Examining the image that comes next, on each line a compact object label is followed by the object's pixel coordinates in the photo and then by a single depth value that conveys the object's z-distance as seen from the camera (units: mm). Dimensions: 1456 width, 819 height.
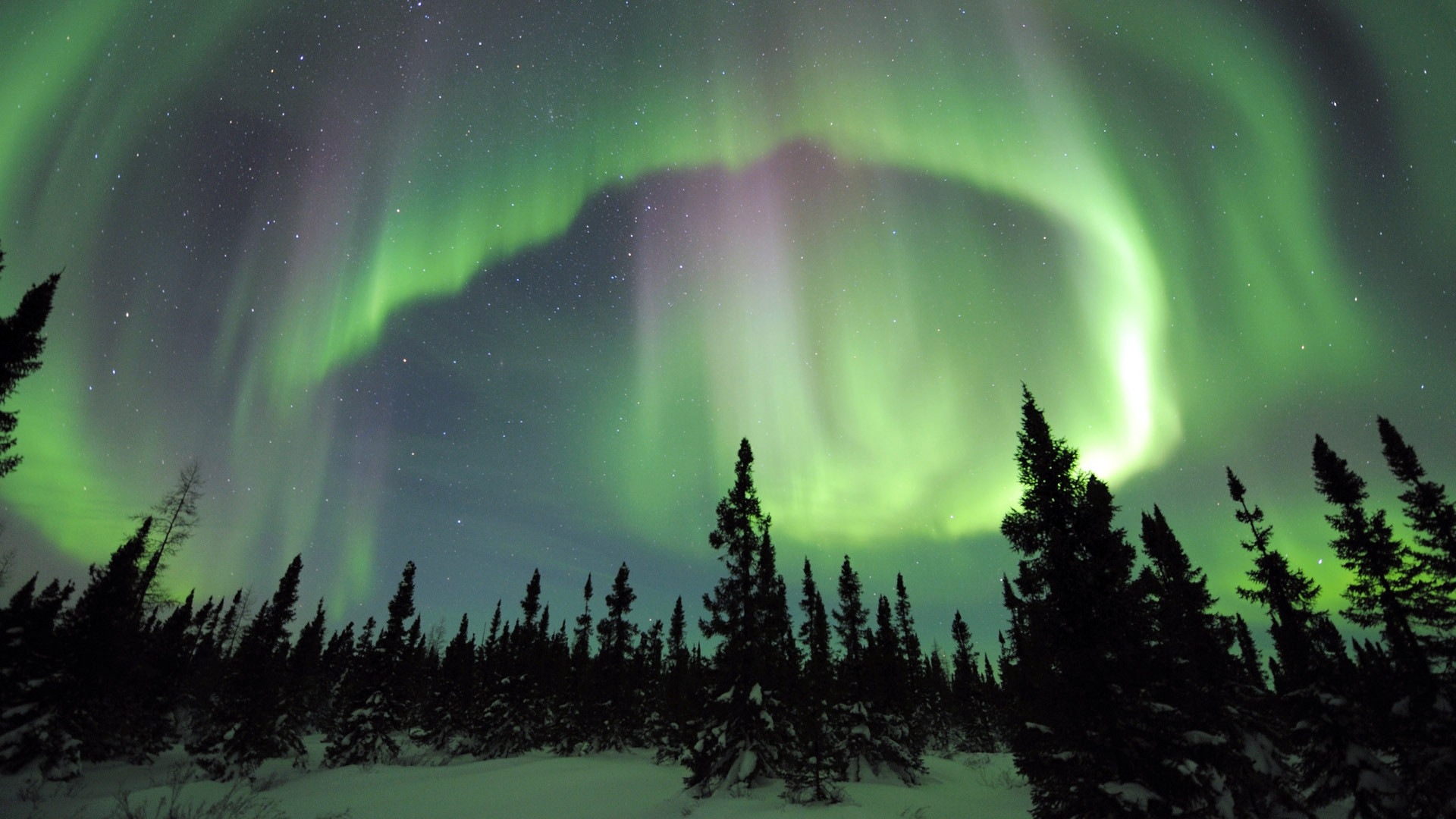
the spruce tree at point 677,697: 33938
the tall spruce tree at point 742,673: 22734
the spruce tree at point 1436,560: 18844
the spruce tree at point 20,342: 19500
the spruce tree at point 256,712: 31797
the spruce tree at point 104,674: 28284
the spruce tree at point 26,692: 25328
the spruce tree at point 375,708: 37688
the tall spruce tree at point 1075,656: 13109
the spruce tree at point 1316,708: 19453
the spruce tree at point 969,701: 63406
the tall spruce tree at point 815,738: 19828
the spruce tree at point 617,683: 48781
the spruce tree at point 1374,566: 20109
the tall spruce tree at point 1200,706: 12883
